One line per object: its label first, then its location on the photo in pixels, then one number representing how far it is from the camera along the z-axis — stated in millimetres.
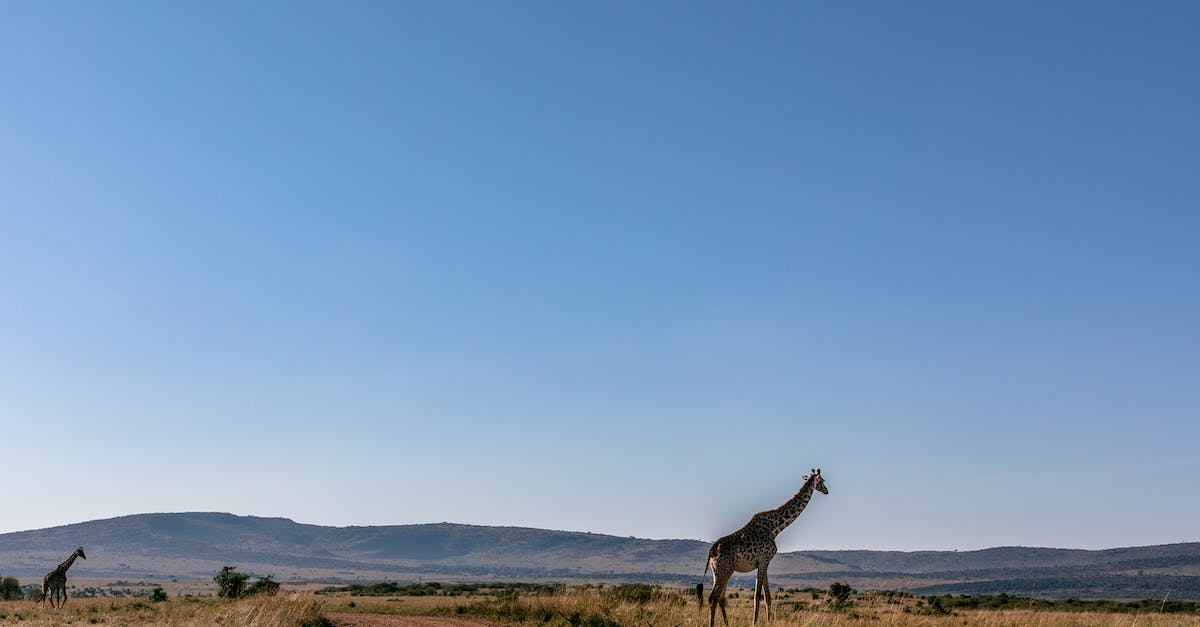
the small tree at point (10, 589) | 56500
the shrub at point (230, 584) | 37625
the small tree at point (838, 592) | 43791
